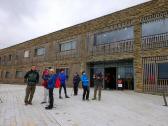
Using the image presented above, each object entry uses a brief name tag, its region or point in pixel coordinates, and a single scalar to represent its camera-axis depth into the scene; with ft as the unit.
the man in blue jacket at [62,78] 23.06
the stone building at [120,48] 29.39
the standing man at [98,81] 22.15
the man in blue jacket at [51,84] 16.80
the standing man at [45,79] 18.33
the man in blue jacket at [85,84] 21.65
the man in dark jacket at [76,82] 26.66
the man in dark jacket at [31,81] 18.66
